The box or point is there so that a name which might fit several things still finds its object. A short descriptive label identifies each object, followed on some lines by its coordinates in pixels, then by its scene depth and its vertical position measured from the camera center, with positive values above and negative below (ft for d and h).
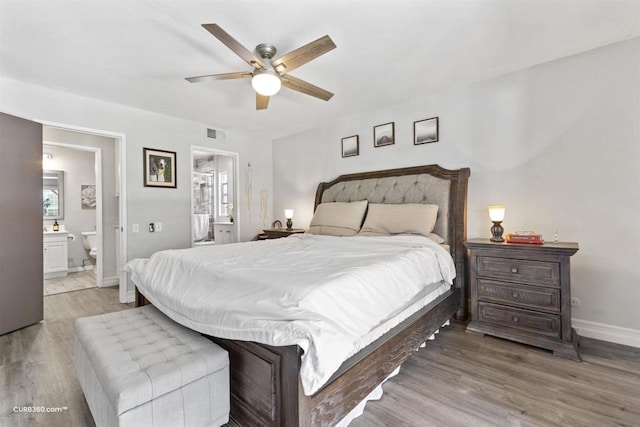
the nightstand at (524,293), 7.13 -2.30
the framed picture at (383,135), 12.16 +3.38
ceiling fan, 6.26 +3.75
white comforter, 3.79 -1.40
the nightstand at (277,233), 13.80 -1.00
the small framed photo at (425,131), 10.93 +3.18
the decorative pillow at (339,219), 11.31 -0.29
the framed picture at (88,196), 18.90 +1.31
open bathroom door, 8.95 -0.23
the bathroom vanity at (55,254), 15.97 -2.20
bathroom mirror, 17.57 +1.37
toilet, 18.19 -1.62
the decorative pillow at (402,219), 9.62 -0.28
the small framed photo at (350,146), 13.34 +3.18
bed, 3.81 -2.63
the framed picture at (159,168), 12.62 +2.13
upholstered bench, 3.72 -2.31
